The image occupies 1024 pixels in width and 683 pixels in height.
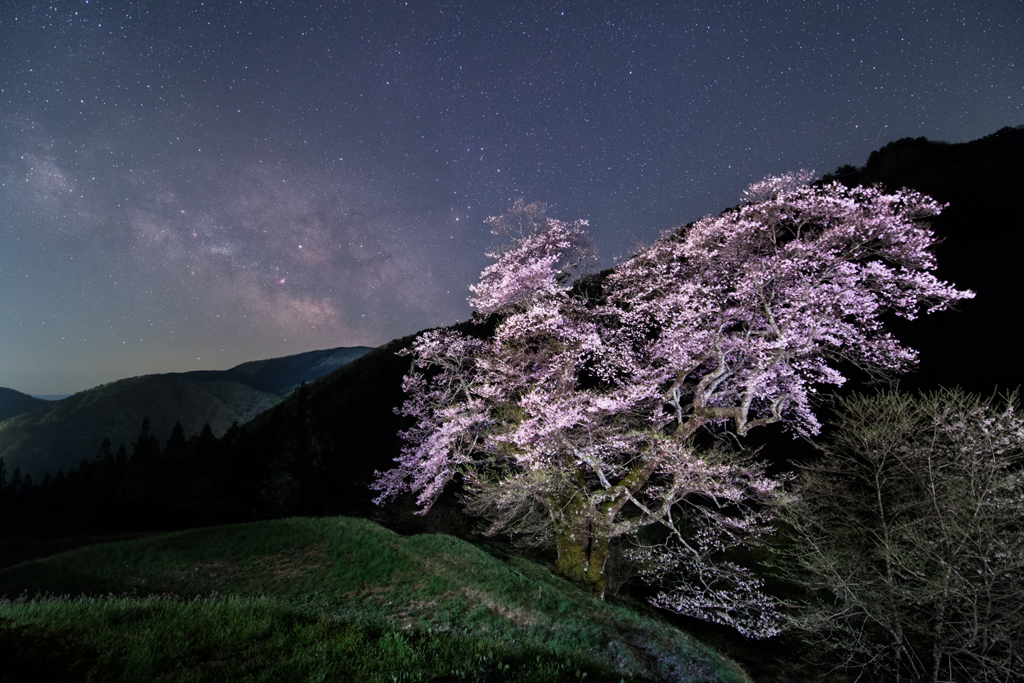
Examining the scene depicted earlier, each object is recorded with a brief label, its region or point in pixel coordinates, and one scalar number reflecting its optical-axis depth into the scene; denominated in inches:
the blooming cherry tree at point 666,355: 522.9
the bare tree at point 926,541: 394.0
